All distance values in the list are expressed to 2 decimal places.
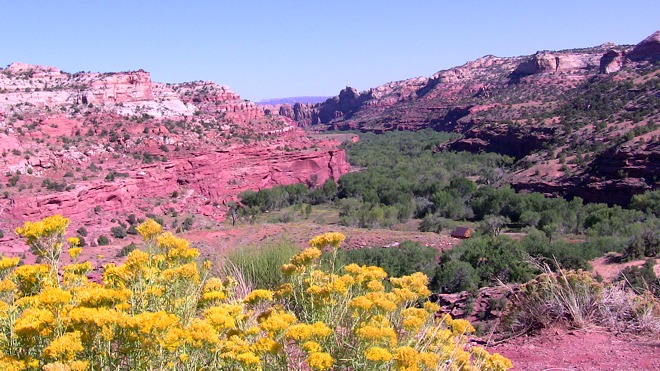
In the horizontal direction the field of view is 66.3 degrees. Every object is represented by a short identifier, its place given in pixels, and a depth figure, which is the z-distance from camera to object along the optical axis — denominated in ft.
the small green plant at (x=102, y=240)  89.56
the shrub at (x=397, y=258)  62.49
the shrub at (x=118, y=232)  96.05
